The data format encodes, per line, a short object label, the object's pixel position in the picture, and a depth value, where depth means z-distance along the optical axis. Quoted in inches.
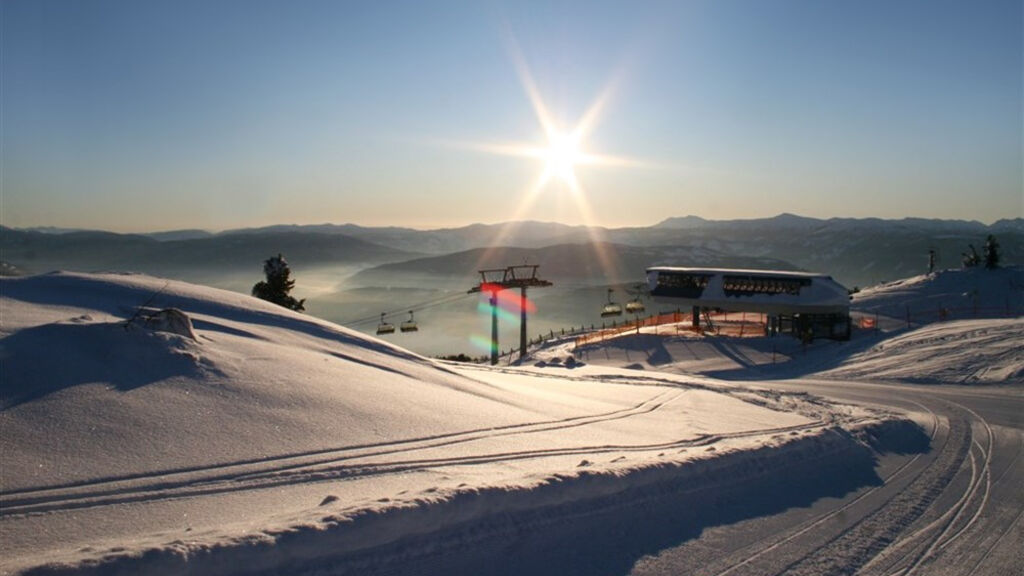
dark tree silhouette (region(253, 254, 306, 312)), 1562.7
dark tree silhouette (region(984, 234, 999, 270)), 2092.8
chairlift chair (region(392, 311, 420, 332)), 1852.2
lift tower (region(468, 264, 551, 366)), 1688.0
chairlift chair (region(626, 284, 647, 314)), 2006.6
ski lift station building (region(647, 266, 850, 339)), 1572.3
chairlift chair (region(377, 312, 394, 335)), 1843.1
